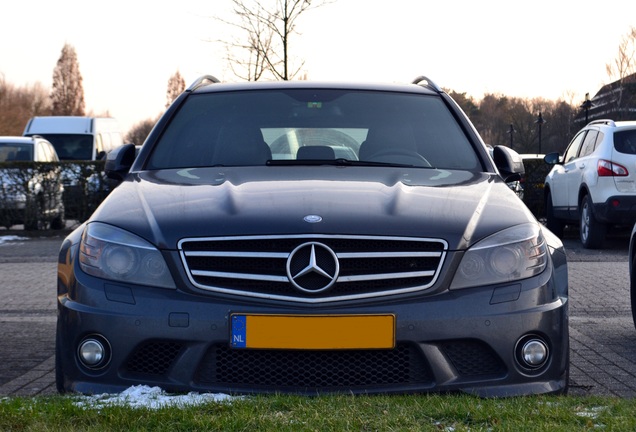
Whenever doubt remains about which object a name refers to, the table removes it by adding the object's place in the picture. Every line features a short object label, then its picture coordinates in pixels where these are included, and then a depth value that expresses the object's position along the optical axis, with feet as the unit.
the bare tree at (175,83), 509.35
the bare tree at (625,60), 195.00
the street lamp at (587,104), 153.38
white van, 93.66
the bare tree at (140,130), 449.89
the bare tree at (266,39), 76.23
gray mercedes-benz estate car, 13.26
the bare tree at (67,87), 390.21
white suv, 47.16
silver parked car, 64.54
